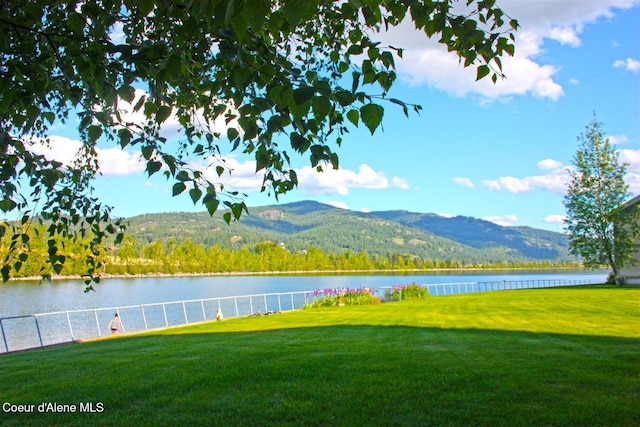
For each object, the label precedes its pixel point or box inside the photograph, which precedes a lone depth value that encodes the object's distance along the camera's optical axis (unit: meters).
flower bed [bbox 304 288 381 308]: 25.34
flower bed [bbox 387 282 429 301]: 28.12
